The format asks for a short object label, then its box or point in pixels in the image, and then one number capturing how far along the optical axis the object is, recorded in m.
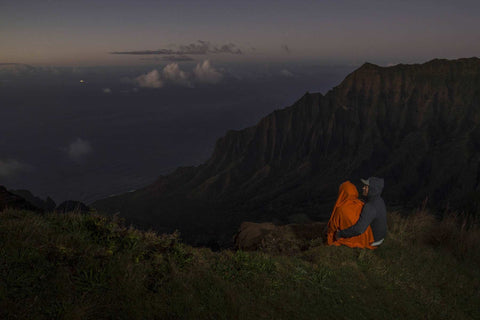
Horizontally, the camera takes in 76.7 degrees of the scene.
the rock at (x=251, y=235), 10.16
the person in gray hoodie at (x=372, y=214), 6.98
